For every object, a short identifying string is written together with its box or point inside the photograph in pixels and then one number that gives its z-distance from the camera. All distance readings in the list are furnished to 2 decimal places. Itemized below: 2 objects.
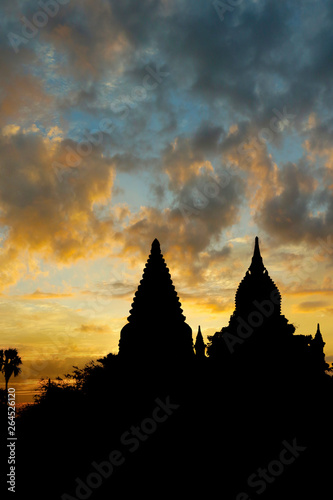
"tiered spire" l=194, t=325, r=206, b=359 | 41.12
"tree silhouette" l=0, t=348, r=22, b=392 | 47.00
